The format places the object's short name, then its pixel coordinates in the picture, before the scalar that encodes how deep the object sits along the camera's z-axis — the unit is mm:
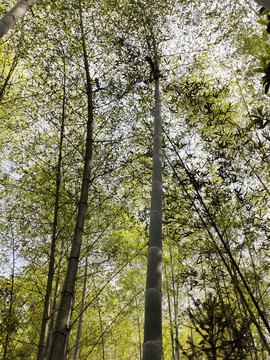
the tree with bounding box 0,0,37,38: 2055
